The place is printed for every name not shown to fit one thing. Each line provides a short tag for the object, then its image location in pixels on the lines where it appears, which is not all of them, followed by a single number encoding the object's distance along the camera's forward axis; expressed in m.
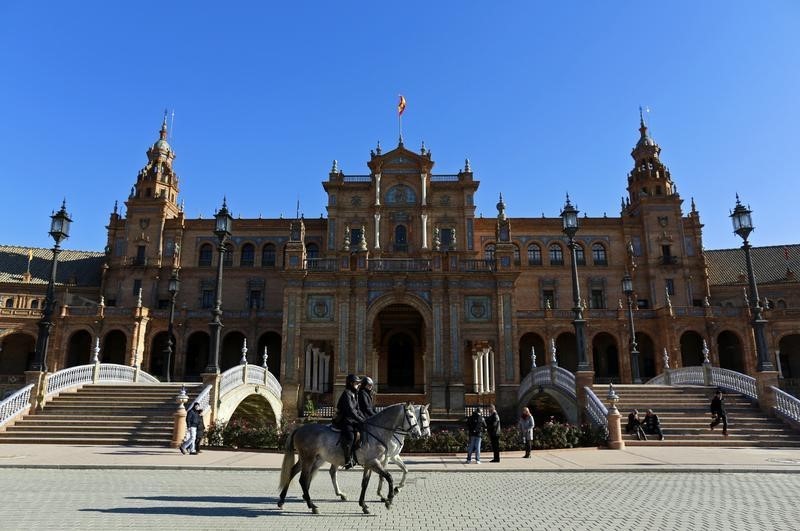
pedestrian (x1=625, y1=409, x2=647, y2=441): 19.89
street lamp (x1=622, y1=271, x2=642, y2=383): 32.69
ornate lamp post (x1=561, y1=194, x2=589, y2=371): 21.80
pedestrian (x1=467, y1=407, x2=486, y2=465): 15.98
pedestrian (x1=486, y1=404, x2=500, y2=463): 16.33
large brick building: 33.28
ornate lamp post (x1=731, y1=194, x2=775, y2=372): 21.36
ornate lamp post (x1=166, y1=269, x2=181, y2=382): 30.48
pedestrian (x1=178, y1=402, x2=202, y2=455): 17.28
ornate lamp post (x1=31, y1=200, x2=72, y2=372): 21.31
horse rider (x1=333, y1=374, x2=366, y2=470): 9.37
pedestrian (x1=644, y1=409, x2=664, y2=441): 20.15
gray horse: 9.26
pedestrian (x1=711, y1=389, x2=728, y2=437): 19.48
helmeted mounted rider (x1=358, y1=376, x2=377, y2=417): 10.20
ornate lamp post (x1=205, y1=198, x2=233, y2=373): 21.25
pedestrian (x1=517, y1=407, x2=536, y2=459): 16.95
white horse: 9.84
